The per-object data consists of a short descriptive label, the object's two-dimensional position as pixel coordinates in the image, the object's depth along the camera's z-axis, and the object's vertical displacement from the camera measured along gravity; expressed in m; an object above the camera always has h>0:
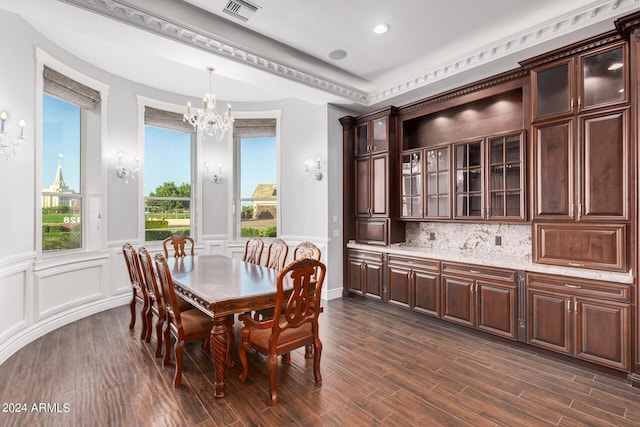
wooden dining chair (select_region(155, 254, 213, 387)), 2.48 -0.92
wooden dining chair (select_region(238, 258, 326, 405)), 2.28 -0.87
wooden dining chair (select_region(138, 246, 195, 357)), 2.80 -0.81
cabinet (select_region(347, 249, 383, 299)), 4.73 -0.93
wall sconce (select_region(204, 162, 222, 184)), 5.77 +0.73
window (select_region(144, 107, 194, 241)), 5.30 +0.72
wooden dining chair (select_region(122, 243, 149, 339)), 3.21 -0.74
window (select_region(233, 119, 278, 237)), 5.96 +0.73
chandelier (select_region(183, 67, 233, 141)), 3.61 +1.18
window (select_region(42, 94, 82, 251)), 3.88 +0.53
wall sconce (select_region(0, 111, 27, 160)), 2.56 +0.71
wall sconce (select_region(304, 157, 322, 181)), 5.14 +0.72
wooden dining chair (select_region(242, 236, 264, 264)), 4.24 -0.50
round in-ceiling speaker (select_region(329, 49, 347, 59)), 3.84 +2.02
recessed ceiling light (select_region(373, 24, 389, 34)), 3.32 +2.01
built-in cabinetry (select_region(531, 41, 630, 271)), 2.70 +0.52
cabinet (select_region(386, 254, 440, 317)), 3.96 -0.93
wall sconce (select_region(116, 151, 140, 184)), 4.72 +0.68
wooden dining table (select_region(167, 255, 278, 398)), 2.35 -0.63
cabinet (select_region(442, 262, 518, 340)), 3.28 -0.94
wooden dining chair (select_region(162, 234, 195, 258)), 4.66 -0.43
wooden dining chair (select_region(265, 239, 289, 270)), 3.76 -0.49
